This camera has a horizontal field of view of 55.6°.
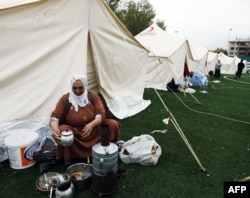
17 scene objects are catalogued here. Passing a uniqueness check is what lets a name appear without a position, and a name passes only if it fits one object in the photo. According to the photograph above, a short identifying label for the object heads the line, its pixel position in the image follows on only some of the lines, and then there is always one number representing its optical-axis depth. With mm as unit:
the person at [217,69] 15981
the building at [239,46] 76544
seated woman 2965
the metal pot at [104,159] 2377
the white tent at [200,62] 12691
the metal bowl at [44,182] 2506
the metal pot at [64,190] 2295
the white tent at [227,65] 21955
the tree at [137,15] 25112
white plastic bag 3115
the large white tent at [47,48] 3371
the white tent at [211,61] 17284
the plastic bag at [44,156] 2902
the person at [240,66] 16531
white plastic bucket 2865
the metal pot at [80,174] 2525
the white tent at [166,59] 8969
